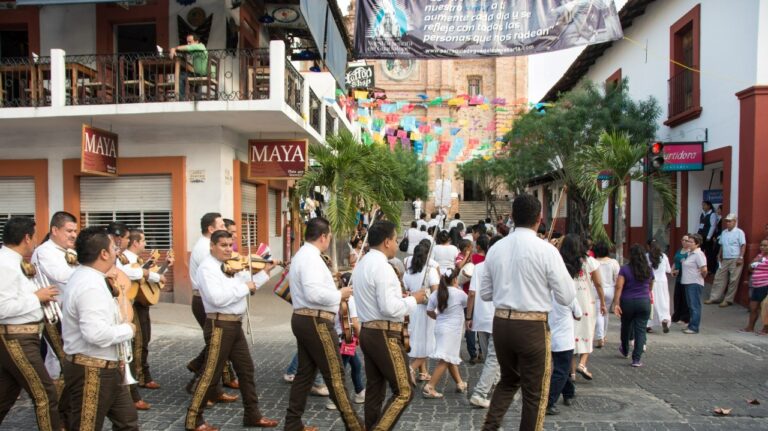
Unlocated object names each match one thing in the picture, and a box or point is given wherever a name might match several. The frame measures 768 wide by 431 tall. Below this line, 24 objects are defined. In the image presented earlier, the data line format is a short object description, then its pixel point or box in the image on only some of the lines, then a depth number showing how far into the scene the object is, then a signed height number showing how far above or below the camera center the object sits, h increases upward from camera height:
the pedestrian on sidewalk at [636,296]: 7.56 -1.21
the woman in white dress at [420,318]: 6.74 -1.32
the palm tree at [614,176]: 11.63 +0.37
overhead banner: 9.44 +2.56
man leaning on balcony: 11.65 +2.55
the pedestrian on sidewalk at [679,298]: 10.07 -1.71
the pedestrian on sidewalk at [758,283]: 9.49 -1.31
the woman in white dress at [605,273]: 8.27 -1.03
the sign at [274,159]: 13.56 +0.79
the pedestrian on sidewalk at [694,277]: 9.72 -1.27
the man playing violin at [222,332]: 5.28 -1.16
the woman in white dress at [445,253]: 9.42 -0.86
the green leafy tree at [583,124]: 16.39 +1.91
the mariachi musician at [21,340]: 4.56 -1.05
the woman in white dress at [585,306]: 6.92 -1.22
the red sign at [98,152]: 11.52 +0.81
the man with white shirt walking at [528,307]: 4.50 -0.80
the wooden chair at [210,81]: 11.54 +2.11
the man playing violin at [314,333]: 4.94 -1.09
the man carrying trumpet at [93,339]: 3.92 -0.89
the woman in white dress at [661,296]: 9.58 -1.52
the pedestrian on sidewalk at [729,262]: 11.79 -1.26
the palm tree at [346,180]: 12.75 +0.32
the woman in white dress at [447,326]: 6.36 -1.33
